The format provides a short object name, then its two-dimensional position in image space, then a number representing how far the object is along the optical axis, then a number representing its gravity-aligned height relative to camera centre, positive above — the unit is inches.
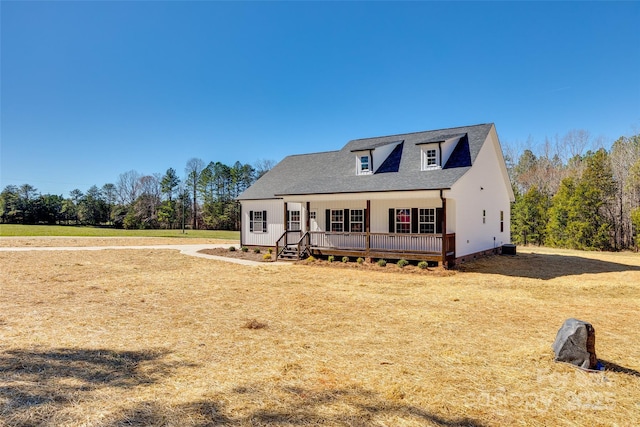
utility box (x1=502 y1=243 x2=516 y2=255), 756.6 -69.1
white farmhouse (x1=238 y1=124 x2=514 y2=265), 591.2 +40.1
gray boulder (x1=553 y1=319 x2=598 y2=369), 176.6 -69.7
